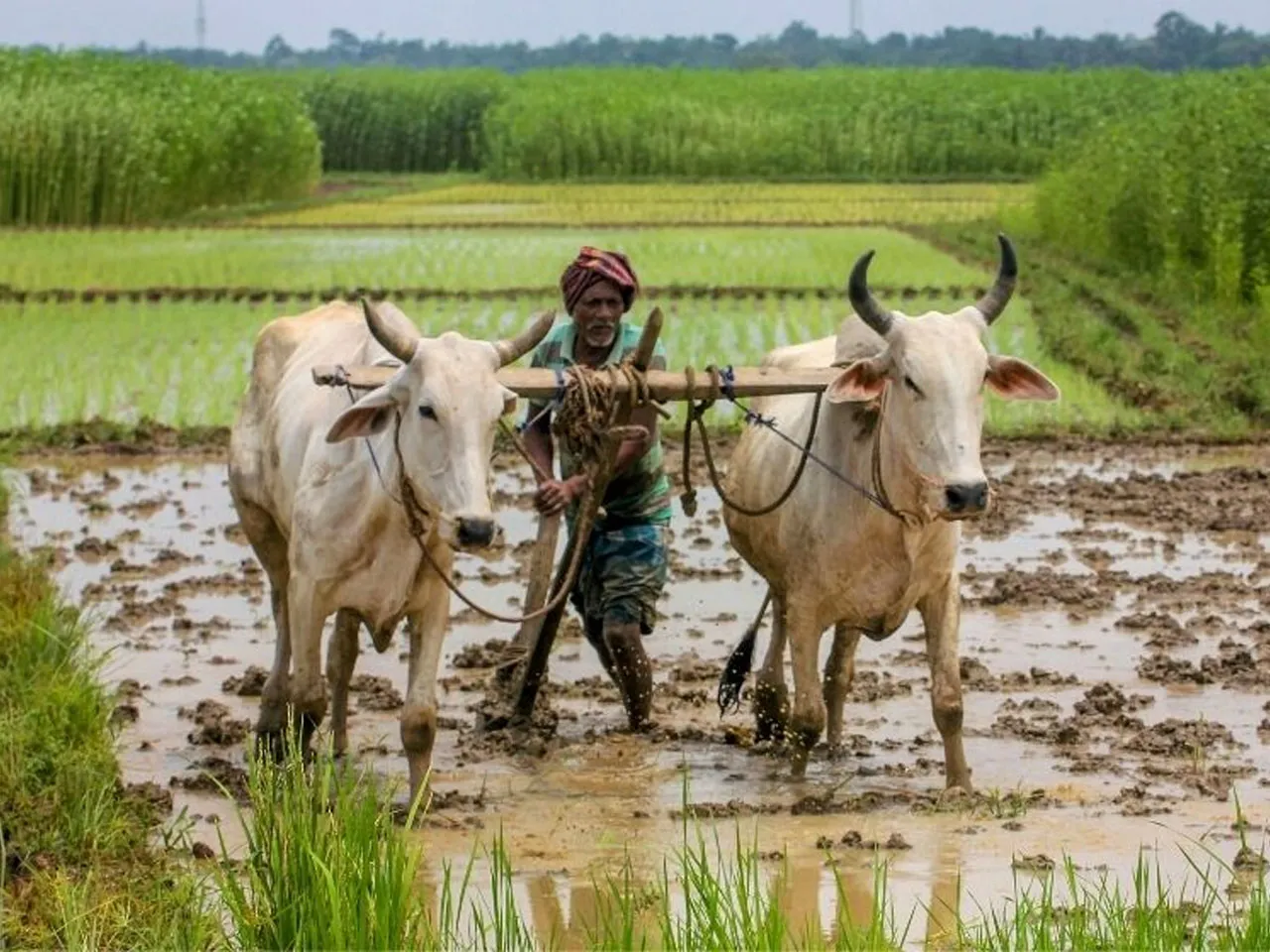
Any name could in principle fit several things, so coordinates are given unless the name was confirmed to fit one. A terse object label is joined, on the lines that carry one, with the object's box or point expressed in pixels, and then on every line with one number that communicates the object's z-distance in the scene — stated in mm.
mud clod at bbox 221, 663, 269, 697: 15750
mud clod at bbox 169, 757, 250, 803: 13133
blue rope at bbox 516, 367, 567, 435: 13172
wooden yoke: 13102
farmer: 14055
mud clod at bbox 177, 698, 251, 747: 14437
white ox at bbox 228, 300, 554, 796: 12039
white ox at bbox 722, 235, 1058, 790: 12141
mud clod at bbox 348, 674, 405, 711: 15570
